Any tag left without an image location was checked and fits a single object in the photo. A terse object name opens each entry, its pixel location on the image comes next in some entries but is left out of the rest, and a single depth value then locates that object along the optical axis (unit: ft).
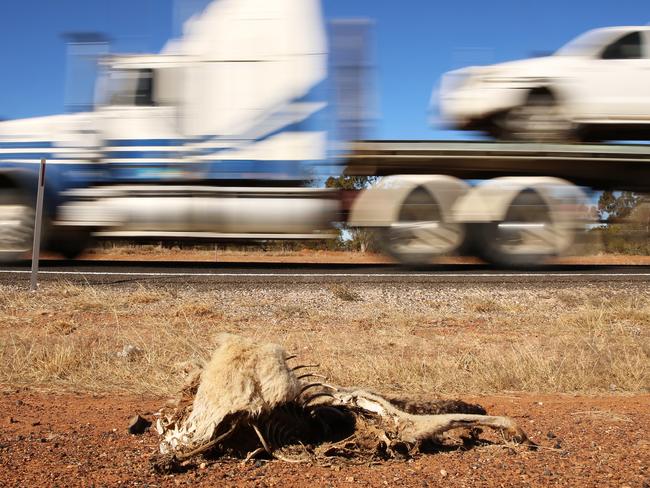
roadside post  30.55
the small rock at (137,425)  12.49
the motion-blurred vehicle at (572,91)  35.40
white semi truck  35.17
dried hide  10.94
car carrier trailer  35.04
